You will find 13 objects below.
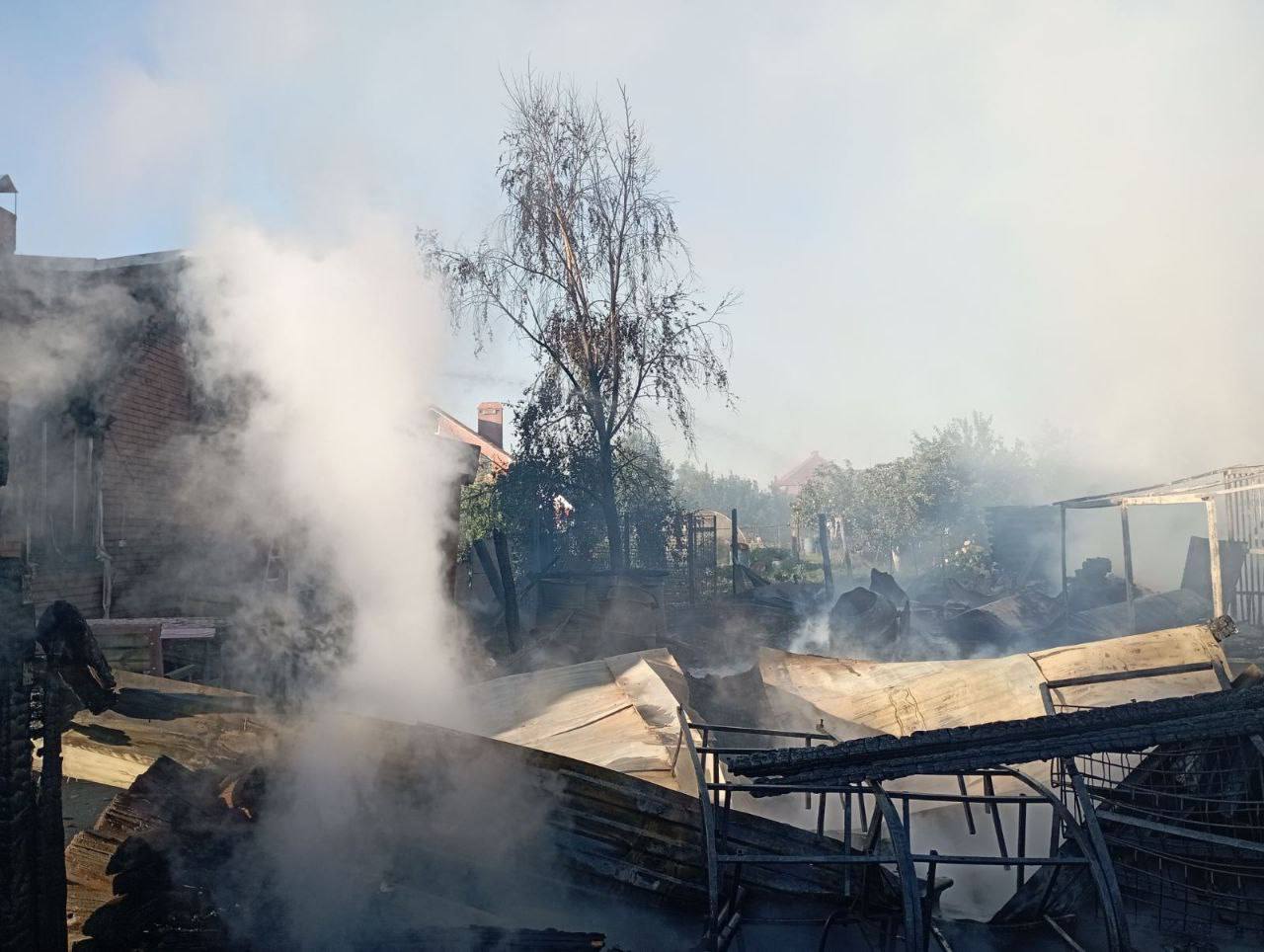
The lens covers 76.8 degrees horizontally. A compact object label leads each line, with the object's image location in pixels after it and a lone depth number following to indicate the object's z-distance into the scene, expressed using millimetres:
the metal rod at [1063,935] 3805
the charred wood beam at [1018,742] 3041
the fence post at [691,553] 16234
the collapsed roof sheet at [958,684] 6414
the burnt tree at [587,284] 16703
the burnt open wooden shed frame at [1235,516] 10930
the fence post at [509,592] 11984
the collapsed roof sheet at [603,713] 5723
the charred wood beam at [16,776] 2904
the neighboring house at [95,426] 6910
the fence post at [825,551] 17141
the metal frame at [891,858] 3021
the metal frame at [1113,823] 2947
